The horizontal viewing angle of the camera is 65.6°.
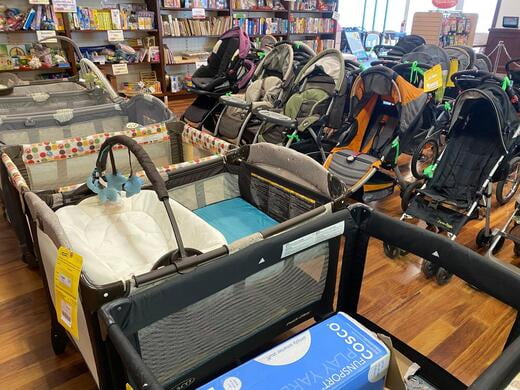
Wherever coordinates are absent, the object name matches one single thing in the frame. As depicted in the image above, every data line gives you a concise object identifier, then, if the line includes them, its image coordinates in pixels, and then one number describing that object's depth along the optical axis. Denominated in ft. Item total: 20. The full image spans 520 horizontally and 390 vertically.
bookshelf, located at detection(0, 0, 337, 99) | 15.74
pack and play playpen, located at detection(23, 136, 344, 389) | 3.53
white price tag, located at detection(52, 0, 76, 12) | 14.33
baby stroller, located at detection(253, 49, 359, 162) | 9.85
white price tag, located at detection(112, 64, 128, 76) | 16.58
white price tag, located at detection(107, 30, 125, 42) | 15.97
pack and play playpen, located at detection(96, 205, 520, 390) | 3.04
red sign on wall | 22.76
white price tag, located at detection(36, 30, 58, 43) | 14.06
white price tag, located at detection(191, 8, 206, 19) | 18.15
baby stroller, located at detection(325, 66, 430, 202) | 8.51
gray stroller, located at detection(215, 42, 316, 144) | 10.59
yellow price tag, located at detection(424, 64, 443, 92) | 9.07
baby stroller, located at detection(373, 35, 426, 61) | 15.48
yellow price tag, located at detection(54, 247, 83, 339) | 3.39
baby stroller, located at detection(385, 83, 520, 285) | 7.40
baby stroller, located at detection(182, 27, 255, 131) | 12.59
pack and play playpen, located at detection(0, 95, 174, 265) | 6.31
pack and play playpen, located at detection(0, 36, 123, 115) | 9.78
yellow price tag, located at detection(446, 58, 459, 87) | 12.08
